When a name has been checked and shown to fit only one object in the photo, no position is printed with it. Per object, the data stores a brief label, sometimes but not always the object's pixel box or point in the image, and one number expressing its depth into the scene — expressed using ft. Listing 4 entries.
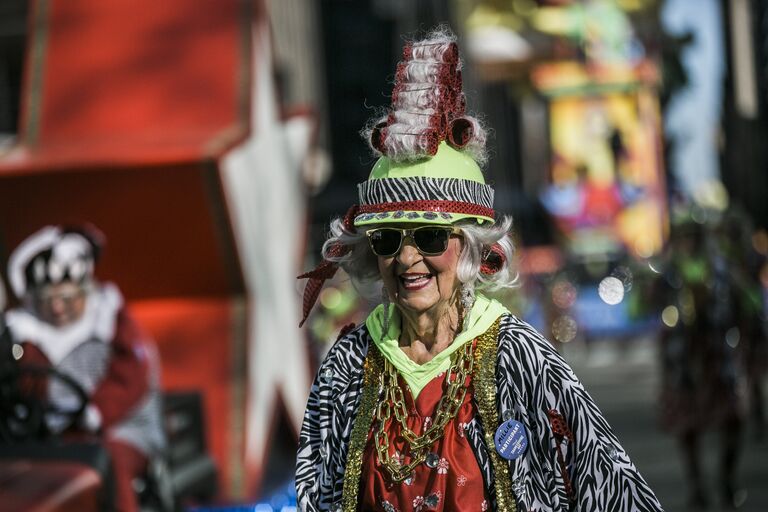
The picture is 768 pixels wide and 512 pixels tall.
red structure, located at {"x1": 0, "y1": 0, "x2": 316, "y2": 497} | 60.75
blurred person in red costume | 45.88
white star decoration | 62.59
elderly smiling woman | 21.66
